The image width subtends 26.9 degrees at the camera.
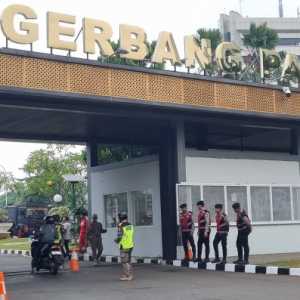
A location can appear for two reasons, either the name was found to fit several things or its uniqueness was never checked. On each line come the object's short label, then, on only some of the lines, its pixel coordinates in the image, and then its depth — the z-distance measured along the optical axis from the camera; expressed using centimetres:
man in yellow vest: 1305
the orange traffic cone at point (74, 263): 1564
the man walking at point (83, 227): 1897
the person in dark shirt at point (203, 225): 1561
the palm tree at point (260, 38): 3822
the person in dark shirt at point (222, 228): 1537
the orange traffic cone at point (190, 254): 1612
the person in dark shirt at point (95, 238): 1792
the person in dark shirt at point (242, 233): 1499
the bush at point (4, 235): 4481
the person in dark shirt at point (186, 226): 1587
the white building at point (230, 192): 1805
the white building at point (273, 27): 7812
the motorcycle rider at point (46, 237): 1509
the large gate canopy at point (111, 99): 1353
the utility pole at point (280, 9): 9531
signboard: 1355
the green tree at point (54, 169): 4362
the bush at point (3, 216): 4966
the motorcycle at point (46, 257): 1496
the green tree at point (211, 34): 3409
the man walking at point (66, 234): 1941
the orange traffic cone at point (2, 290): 736
